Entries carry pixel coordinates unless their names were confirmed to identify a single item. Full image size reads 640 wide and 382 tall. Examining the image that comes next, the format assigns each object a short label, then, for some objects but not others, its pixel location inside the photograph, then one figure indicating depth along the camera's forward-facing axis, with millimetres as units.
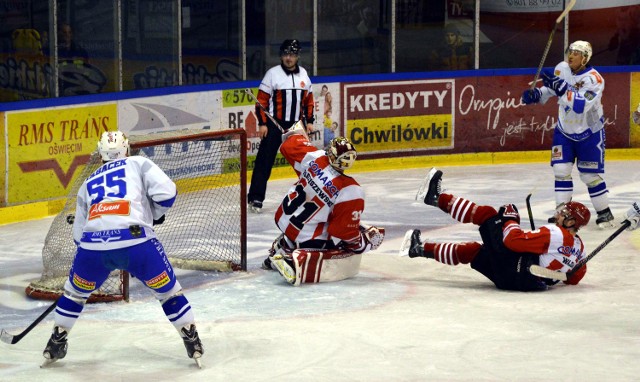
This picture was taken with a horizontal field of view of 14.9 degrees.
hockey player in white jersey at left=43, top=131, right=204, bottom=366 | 12605
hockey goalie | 16481
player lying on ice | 15764
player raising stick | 20516
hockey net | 16309
